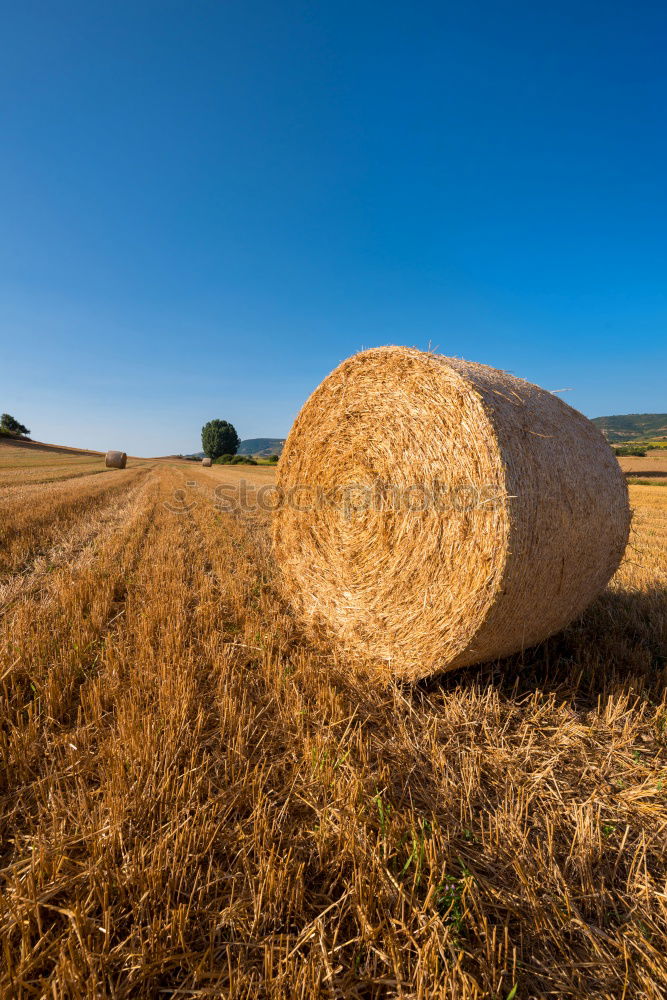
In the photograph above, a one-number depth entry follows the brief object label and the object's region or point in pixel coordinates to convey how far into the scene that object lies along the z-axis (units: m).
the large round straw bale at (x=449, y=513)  2.80
